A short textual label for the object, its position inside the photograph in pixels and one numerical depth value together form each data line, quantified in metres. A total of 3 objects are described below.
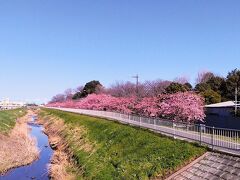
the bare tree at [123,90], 56.51
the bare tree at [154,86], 49.07
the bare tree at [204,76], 72.55
